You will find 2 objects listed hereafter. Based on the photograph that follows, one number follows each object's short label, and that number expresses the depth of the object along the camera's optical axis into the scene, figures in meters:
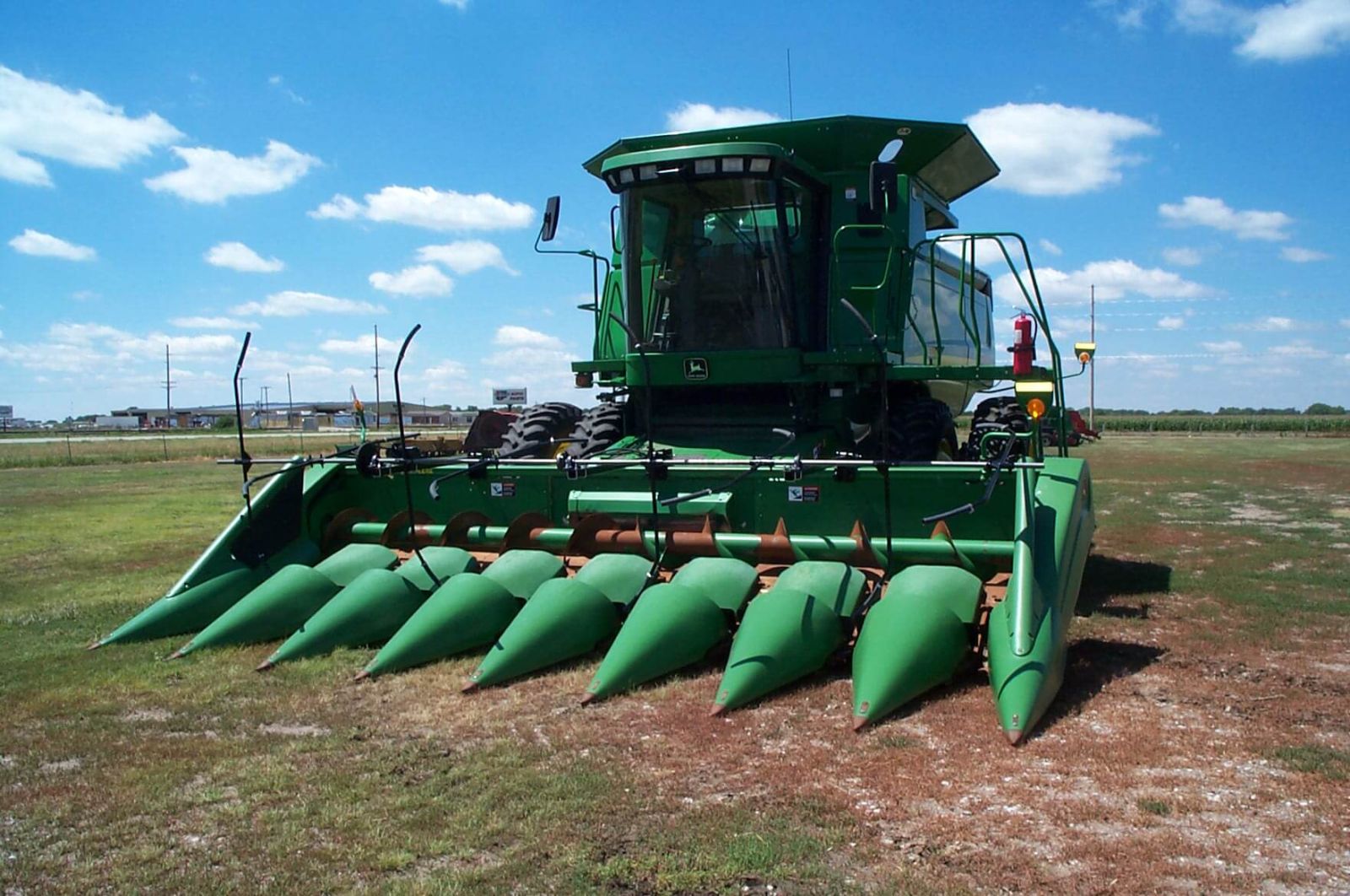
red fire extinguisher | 6.30
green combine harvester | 4.98
